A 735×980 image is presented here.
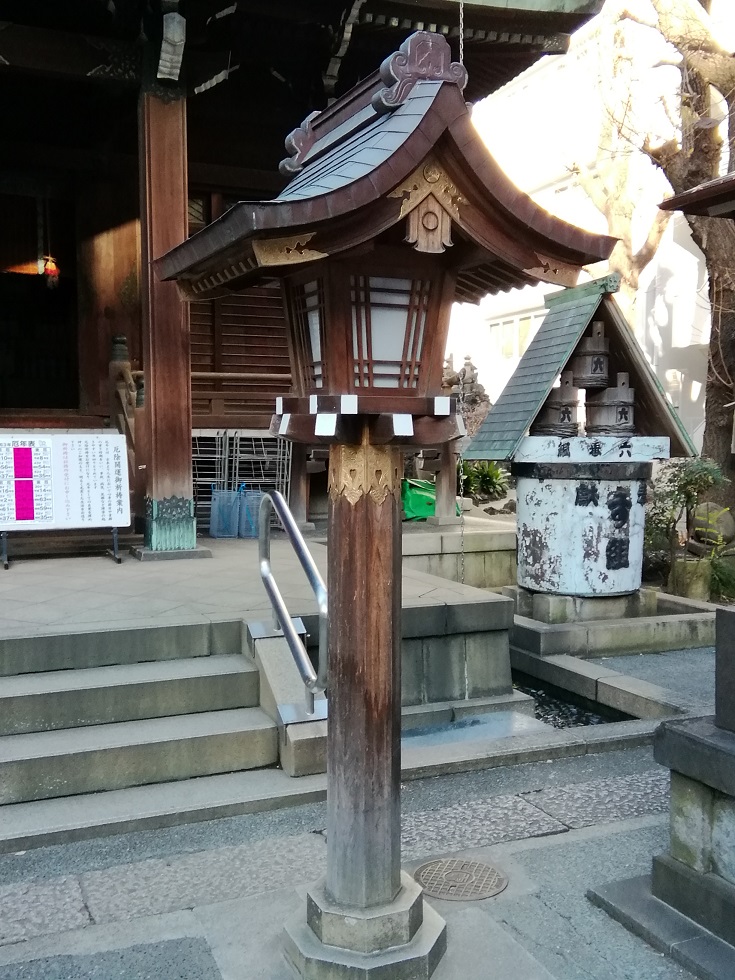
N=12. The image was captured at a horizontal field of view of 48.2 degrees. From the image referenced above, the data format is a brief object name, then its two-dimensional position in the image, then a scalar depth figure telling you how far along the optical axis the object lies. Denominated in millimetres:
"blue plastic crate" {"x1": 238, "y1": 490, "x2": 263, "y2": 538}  9953
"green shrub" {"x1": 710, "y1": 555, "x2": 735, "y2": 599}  9875
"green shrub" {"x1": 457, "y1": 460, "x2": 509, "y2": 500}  14731
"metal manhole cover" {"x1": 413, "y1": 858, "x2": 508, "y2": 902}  3574
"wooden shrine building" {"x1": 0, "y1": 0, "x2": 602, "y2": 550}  7977
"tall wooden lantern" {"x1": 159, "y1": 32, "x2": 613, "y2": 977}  2838
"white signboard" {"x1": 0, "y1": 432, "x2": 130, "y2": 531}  7590
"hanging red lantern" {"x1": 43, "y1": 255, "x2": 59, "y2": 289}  12312
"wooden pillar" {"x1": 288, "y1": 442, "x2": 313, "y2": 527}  6162
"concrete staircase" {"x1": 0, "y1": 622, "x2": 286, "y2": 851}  4367
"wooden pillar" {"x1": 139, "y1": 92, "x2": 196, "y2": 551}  8055
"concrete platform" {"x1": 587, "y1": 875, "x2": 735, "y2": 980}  3055
